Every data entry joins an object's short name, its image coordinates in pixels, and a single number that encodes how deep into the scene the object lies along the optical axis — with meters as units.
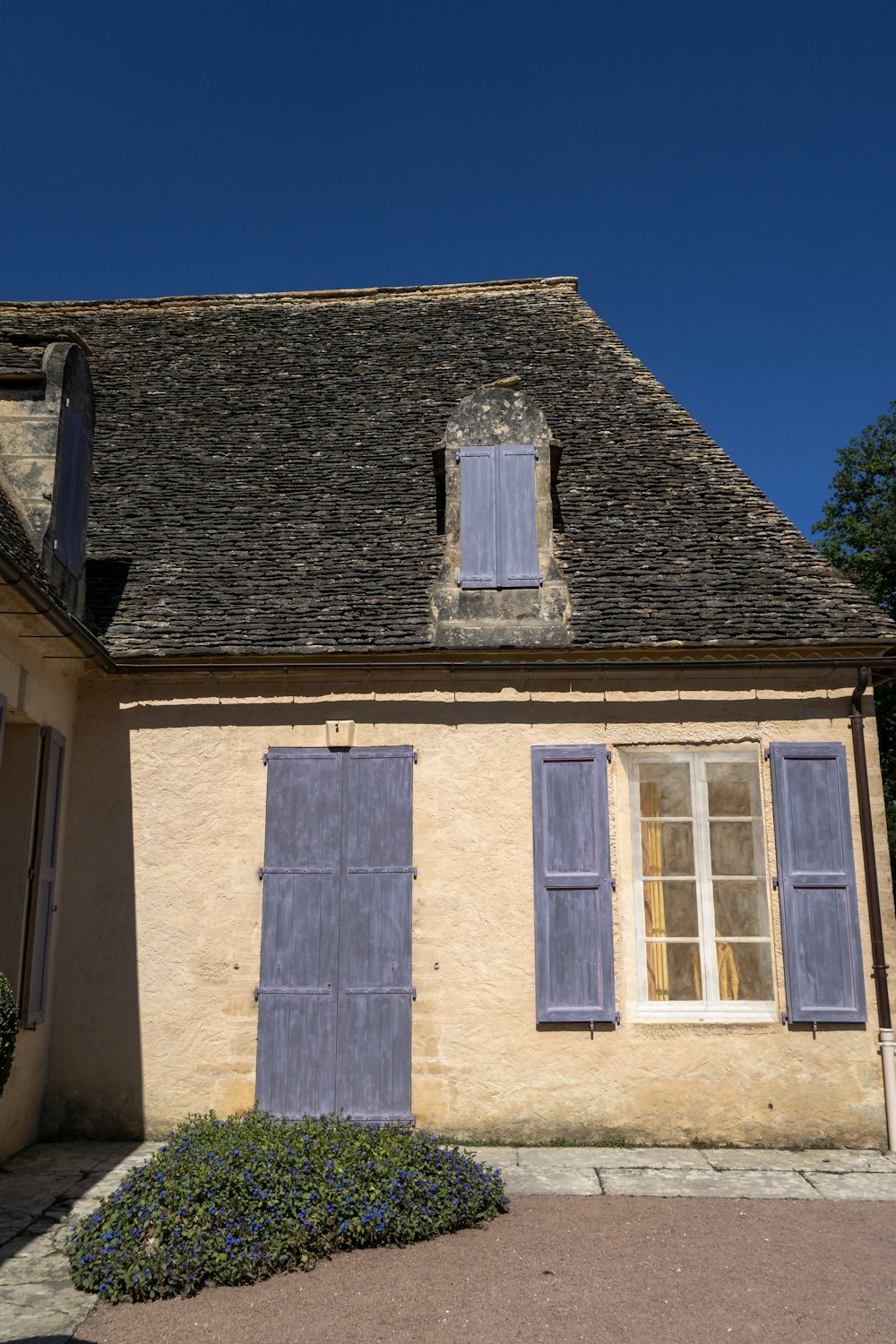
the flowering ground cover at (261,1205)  4.43
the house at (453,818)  6.65
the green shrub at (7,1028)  4.90
